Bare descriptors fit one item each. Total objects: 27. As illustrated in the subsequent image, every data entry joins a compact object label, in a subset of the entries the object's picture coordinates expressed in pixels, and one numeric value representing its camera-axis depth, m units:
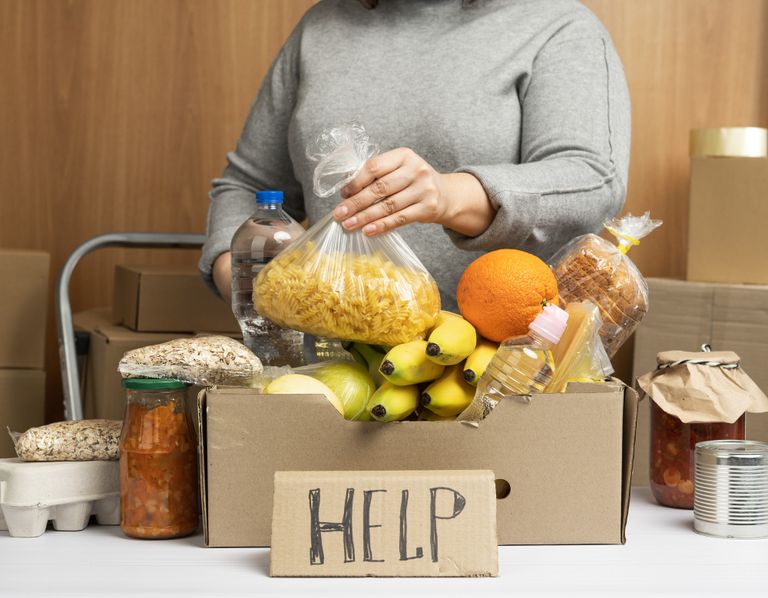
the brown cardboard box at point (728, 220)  2.71
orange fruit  1.52
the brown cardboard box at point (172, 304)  2.44
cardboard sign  1.45
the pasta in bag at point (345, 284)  1.53
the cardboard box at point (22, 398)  2.43
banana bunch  1.50
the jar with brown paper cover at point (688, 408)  1.64
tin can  1.56
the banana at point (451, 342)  1.50
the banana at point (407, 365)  1.50
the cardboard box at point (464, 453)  1.52
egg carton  1.55
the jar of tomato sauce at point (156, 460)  1.53
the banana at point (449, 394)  1.54
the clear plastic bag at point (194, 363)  1.54
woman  1.82
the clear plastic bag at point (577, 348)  1.54
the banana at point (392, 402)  1.52
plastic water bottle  1.70
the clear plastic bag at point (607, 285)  1.61
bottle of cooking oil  1.48
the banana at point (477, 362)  1.51
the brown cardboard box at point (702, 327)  2.60
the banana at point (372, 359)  1.58
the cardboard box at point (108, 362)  2.35
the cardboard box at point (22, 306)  2.40
